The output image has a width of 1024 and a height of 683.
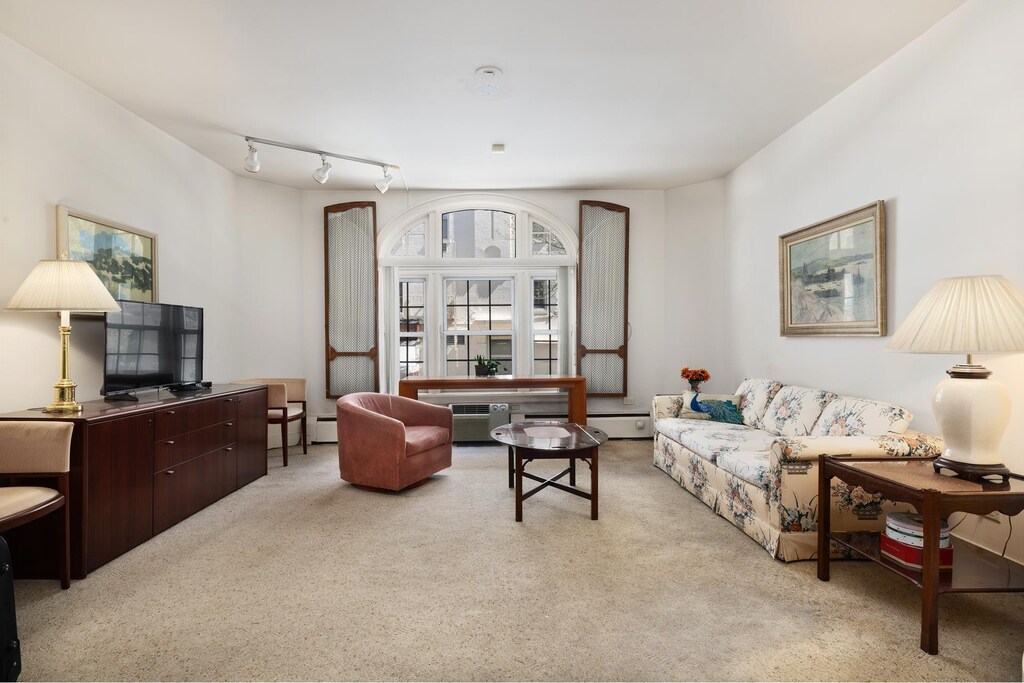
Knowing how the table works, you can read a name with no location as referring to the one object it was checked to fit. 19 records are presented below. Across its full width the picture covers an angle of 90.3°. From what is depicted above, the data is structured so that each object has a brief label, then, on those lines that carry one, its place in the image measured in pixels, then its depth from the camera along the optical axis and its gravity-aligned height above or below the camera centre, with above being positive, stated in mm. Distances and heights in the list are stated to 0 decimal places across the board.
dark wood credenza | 2582 -815
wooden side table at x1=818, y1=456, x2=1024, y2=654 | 1915 -666
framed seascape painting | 3295 +470
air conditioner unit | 5664 -932
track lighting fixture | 4320 +1578
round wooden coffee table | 3307 -697
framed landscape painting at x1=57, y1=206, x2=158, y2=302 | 3236 +615
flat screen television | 3234 -59
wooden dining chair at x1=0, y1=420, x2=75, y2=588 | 2447 -568
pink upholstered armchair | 3896 -868
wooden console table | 5438 -476
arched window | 6043 +627
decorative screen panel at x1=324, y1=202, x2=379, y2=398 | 5875 +509
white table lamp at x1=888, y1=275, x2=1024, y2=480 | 2105 -44
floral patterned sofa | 2656 -730
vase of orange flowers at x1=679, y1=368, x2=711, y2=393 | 5027 -349
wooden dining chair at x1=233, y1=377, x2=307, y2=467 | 4902 -631
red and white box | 2146 -925
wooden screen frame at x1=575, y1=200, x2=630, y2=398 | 5914 +507
